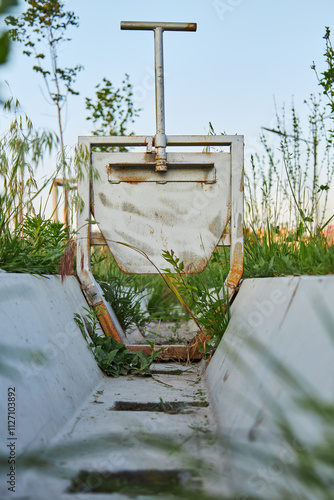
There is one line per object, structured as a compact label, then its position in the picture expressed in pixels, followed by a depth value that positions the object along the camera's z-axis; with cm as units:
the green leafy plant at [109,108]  828
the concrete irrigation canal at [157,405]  101
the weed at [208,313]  237
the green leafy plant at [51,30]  827
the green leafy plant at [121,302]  320
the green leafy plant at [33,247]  195
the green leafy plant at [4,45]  47
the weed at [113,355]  241
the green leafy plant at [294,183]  286
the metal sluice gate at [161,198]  281
